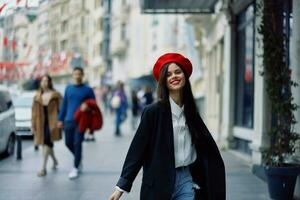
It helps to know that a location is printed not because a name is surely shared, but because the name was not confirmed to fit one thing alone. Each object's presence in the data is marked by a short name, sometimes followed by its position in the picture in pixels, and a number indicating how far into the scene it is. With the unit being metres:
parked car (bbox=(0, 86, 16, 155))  12.83
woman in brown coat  10.10
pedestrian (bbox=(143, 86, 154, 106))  21.42
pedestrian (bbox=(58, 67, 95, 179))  9.66
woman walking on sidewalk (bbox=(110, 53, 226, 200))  3.70
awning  16.48
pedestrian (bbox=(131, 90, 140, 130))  22.19
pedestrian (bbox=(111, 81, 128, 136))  20.12
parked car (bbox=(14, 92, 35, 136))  18.50
